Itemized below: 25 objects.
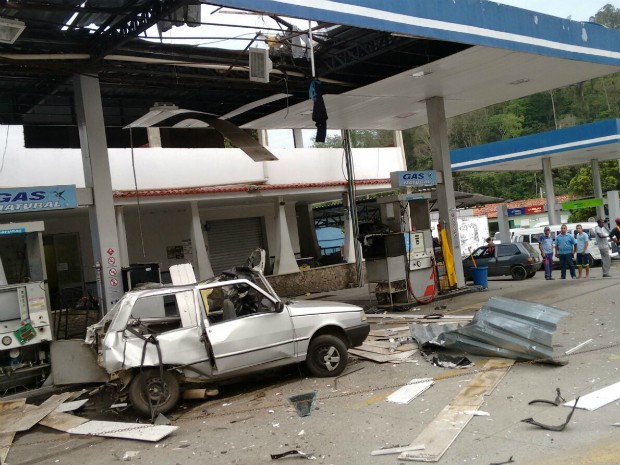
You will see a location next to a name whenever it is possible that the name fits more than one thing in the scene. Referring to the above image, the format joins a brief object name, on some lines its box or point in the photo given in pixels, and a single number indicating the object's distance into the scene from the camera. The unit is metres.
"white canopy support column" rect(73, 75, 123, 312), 11.59
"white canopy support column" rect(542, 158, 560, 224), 27.42
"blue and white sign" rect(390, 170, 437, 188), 15.20
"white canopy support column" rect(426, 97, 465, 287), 16.88
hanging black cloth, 13.02
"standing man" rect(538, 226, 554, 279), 18.08
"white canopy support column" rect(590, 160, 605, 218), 29.23
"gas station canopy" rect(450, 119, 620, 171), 25.19
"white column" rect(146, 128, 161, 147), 19.09
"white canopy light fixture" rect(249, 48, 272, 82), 11.43
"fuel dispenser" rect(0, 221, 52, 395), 9.29
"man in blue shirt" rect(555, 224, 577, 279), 17.39
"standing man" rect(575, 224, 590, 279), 17.91
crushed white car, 7.41
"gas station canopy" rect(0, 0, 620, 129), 9.79
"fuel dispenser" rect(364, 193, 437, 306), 14.63
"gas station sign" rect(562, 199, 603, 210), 27.89
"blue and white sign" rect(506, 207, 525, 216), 34.44
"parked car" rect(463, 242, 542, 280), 19.92
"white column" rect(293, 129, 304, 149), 23.84
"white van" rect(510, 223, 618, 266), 21.50
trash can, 17.34
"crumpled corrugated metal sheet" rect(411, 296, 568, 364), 8.05
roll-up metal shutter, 21.75
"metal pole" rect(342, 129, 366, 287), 20.92
